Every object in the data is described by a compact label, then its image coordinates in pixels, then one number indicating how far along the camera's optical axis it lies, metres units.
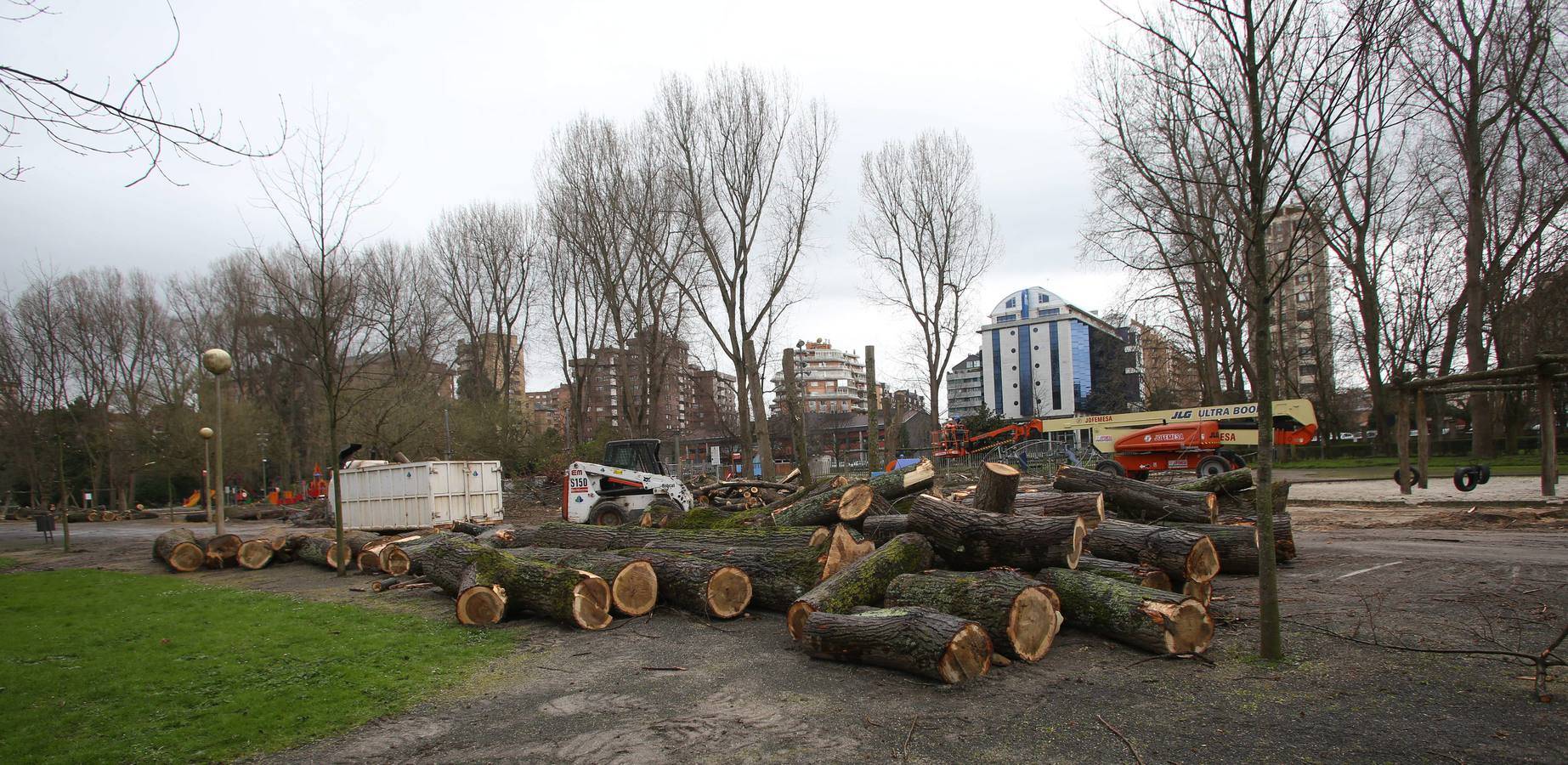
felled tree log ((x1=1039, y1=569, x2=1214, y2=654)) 5.44
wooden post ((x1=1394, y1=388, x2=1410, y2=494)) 16.47
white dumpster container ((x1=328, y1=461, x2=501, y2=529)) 17.39
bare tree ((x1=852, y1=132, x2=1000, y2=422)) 31.30
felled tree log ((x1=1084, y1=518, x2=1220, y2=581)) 7.01
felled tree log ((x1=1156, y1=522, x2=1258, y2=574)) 8.21
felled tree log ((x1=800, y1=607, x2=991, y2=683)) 4.98
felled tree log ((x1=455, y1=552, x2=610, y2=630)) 7.40
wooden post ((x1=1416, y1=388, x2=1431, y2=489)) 16.69
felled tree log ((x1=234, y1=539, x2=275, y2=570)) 13.38
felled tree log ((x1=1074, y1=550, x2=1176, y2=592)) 6.67
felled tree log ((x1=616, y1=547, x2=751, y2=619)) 7.56
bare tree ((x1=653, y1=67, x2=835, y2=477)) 25.75
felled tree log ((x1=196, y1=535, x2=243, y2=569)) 13.34
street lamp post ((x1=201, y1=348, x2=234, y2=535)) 14.22
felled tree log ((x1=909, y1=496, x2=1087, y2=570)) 6.84
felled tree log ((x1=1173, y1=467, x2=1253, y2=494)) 10.80
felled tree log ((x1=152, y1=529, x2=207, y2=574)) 12.98
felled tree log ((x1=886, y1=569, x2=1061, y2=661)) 5.45
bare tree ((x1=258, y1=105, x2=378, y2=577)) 10.98
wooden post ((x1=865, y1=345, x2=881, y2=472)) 17.30
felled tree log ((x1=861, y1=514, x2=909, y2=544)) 8.20
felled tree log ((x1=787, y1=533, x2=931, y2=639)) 6.25
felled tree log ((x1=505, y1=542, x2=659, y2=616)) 7.72
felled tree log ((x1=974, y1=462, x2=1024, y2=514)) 7.52
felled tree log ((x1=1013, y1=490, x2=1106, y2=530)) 8.34
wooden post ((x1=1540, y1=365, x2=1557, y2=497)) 13.88
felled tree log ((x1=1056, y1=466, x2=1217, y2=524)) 9.56
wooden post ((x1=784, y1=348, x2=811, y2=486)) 18.54
